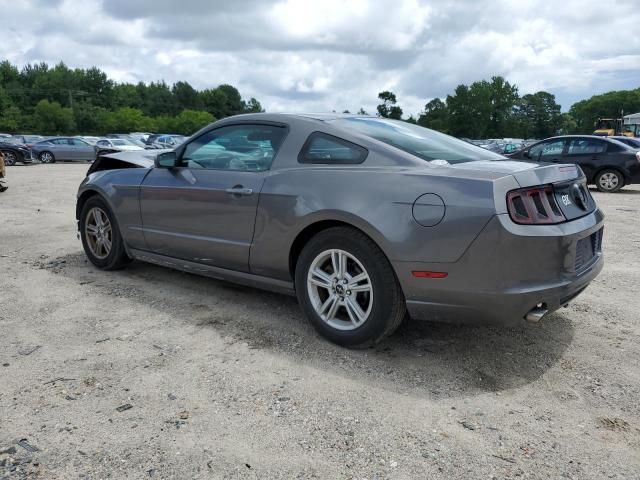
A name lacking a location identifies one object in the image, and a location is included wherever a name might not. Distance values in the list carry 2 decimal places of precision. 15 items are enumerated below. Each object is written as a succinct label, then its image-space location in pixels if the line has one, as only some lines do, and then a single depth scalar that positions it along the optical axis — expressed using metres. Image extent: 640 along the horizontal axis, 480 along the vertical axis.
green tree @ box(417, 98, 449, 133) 118.06
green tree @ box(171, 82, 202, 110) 125.00
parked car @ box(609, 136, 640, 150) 14.09
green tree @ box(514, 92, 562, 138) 125.50
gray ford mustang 2.98
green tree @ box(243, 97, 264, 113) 141.11
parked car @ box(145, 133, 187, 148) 31.80
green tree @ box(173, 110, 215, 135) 96.44
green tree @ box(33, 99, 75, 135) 78.12
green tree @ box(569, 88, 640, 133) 125.50
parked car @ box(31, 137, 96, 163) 27.91
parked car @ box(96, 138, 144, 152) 28.23
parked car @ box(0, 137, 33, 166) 25.97
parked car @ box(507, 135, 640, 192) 13.28
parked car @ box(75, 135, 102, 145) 29.67
